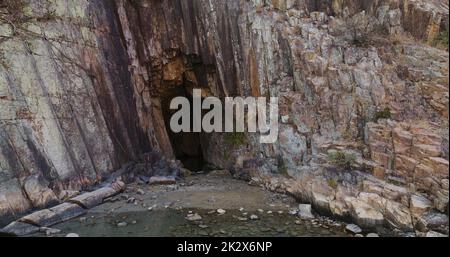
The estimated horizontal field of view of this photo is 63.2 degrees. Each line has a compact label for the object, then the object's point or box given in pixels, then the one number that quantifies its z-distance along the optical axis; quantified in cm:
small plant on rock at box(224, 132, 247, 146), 1606
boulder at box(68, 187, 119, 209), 1166
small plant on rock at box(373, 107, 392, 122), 1098
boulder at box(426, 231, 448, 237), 848
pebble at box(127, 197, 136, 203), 1242
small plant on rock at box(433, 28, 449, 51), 1114
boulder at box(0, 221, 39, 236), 963
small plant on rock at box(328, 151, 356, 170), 1120
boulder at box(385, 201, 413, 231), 917
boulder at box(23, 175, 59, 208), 1120
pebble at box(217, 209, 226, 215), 1123
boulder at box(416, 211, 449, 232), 863
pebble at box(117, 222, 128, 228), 1030
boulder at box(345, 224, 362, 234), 955
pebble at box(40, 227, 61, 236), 971
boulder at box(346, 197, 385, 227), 968
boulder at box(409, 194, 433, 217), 895
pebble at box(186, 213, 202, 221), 1073
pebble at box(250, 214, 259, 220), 1072
